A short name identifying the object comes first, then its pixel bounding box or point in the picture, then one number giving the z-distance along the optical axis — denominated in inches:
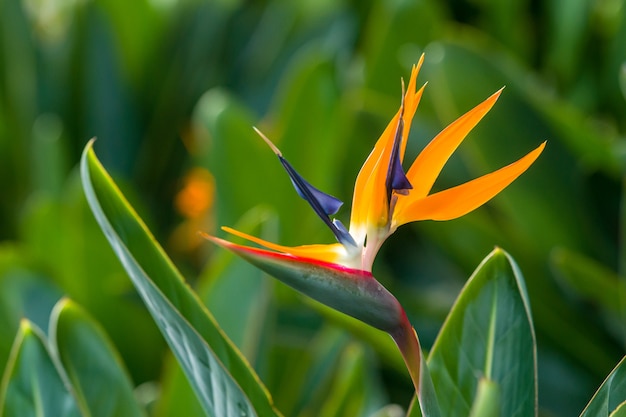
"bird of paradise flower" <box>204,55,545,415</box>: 99.4
